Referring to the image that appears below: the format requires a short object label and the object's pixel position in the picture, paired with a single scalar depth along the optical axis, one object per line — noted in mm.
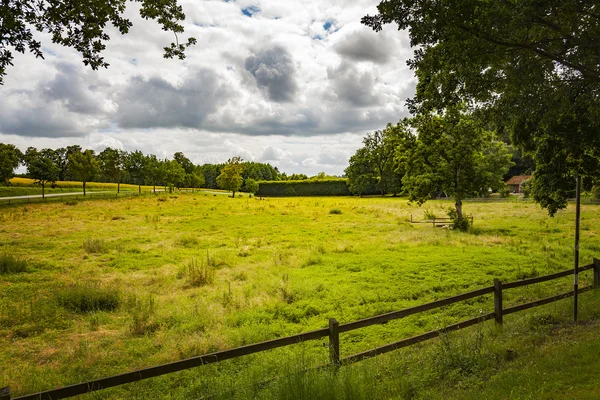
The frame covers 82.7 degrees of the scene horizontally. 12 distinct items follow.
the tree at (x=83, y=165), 56625
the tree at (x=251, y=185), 103188
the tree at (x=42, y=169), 51219
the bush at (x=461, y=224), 28828
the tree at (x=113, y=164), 65375
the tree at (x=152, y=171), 75062
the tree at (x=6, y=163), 59469
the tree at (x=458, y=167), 28984
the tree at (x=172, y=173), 76688
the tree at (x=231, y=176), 79500
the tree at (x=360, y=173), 93825
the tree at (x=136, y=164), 77325
